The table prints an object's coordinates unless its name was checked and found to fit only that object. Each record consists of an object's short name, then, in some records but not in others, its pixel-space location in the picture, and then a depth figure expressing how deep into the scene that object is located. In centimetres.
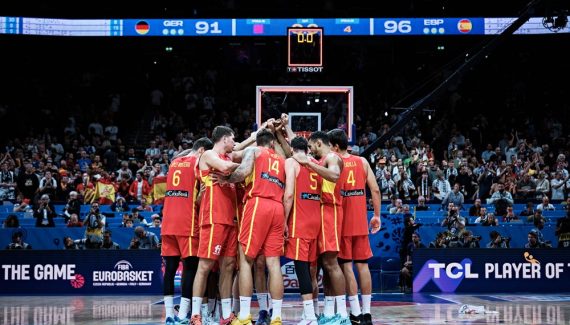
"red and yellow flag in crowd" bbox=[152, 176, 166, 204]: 2256
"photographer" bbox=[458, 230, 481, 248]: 1911
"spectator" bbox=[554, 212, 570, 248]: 1955
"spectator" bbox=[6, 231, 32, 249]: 1938
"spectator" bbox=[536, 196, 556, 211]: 2155
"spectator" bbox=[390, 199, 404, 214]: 2022
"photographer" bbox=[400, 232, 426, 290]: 1858
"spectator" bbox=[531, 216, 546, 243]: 1947
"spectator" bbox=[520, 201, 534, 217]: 2111
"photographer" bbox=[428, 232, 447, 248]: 1908
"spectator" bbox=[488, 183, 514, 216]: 2139
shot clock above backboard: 2056
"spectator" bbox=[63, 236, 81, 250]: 1953
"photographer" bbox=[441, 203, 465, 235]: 1933
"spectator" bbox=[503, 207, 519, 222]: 2058
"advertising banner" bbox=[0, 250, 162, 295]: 1870
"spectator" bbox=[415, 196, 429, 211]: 2142
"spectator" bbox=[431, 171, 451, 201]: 2252
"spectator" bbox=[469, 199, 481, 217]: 2081
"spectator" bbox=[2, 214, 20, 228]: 2042
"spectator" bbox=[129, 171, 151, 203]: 2297
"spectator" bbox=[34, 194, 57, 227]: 2098
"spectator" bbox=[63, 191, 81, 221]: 2103
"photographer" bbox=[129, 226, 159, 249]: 1905
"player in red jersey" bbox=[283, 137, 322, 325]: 1077
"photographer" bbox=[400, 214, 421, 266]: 1908
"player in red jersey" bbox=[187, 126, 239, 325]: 1066
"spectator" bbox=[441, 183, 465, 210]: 2159
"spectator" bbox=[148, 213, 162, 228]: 1992
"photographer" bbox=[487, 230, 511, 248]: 1933
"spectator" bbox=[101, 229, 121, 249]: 1909
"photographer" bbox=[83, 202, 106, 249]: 1938
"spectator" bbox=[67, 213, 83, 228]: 1997
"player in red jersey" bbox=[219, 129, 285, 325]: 1051
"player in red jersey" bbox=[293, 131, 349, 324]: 1084
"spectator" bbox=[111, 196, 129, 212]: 2212
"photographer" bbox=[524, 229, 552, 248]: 1902
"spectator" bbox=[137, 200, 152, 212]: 2167
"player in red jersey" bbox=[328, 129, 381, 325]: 1125
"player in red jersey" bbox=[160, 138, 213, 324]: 1110
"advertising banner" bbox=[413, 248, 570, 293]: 1861
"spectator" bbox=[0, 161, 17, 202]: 2375
